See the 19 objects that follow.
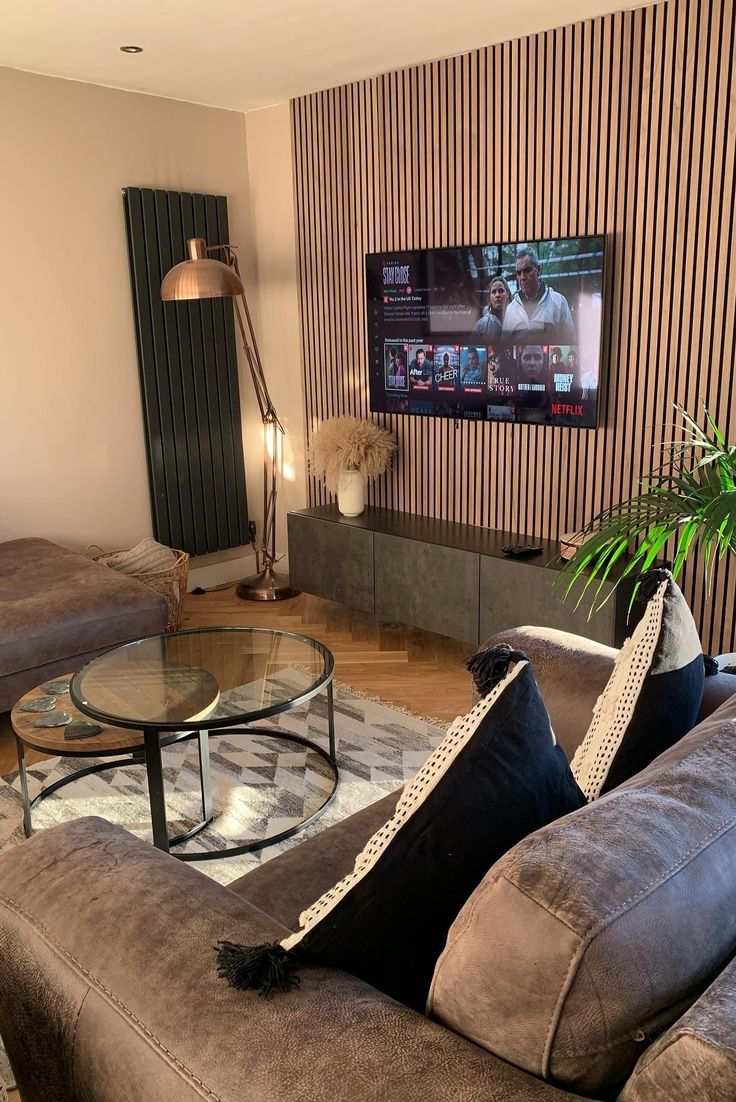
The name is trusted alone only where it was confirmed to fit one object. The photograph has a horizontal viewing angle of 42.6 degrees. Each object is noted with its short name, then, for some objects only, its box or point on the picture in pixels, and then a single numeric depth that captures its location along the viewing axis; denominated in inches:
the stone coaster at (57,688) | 109.4
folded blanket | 175.9
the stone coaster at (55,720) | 100.4
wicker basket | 167.6
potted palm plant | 85.2
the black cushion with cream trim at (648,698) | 59.1
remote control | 150.1
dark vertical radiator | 183.0
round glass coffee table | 96.7
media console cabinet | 141.3
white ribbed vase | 177.6
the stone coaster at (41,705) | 104.8
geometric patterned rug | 107.6
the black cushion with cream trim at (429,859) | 44.0
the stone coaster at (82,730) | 97.8
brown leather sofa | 35.0
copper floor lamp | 153.0
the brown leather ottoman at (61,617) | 128.9
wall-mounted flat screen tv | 144.5
